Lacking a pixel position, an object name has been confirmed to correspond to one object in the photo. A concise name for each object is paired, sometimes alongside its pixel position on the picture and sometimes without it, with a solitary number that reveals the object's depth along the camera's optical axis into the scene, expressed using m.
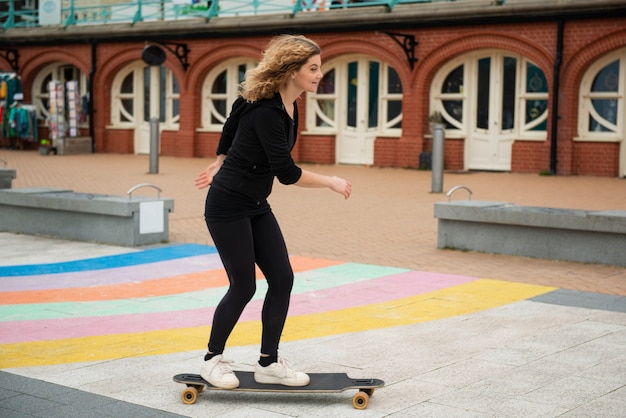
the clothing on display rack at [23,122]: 30.17
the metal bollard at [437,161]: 16.70
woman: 4.50
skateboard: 4.53
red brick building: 20.66
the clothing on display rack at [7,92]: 30.62
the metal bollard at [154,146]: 20.22
